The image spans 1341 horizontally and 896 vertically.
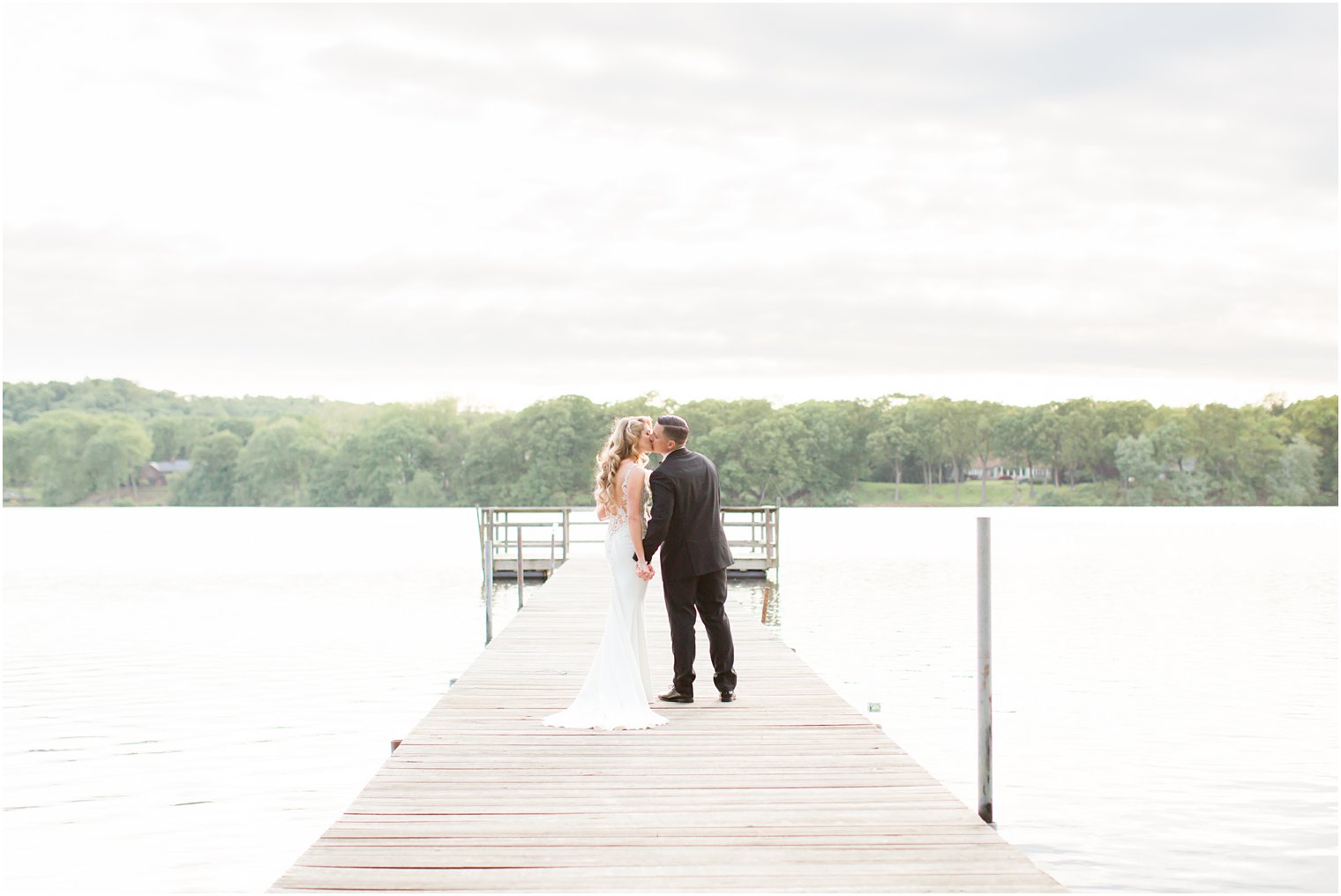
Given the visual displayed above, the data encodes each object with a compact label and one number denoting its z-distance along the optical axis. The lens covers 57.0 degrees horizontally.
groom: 8.02
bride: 7.81
